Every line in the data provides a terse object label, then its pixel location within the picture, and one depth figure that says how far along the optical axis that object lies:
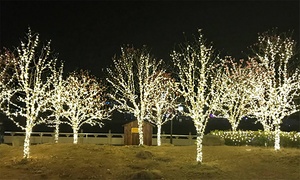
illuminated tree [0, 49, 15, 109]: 15.63
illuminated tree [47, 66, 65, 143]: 14.38
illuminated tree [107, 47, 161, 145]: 14.92
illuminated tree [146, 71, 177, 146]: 16.04
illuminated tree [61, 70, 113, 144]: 15.61
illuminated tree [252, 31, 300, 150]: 12.60
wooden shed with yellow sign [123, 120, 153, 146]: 16.03
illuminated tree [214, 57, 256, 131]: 16.06
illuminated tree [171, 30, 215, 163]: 10.74
